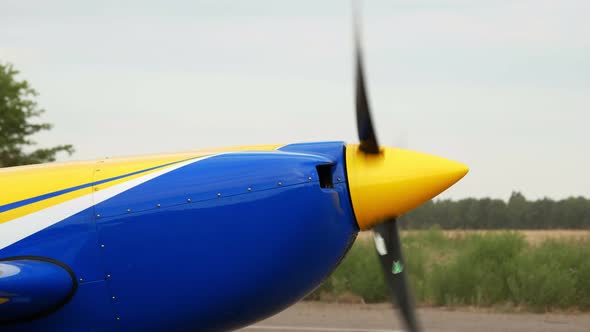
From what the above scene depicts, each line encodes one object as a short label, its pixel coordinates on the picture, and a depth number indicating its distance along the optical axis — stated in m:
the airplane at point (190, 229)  12.08
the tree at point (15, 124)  68.56
